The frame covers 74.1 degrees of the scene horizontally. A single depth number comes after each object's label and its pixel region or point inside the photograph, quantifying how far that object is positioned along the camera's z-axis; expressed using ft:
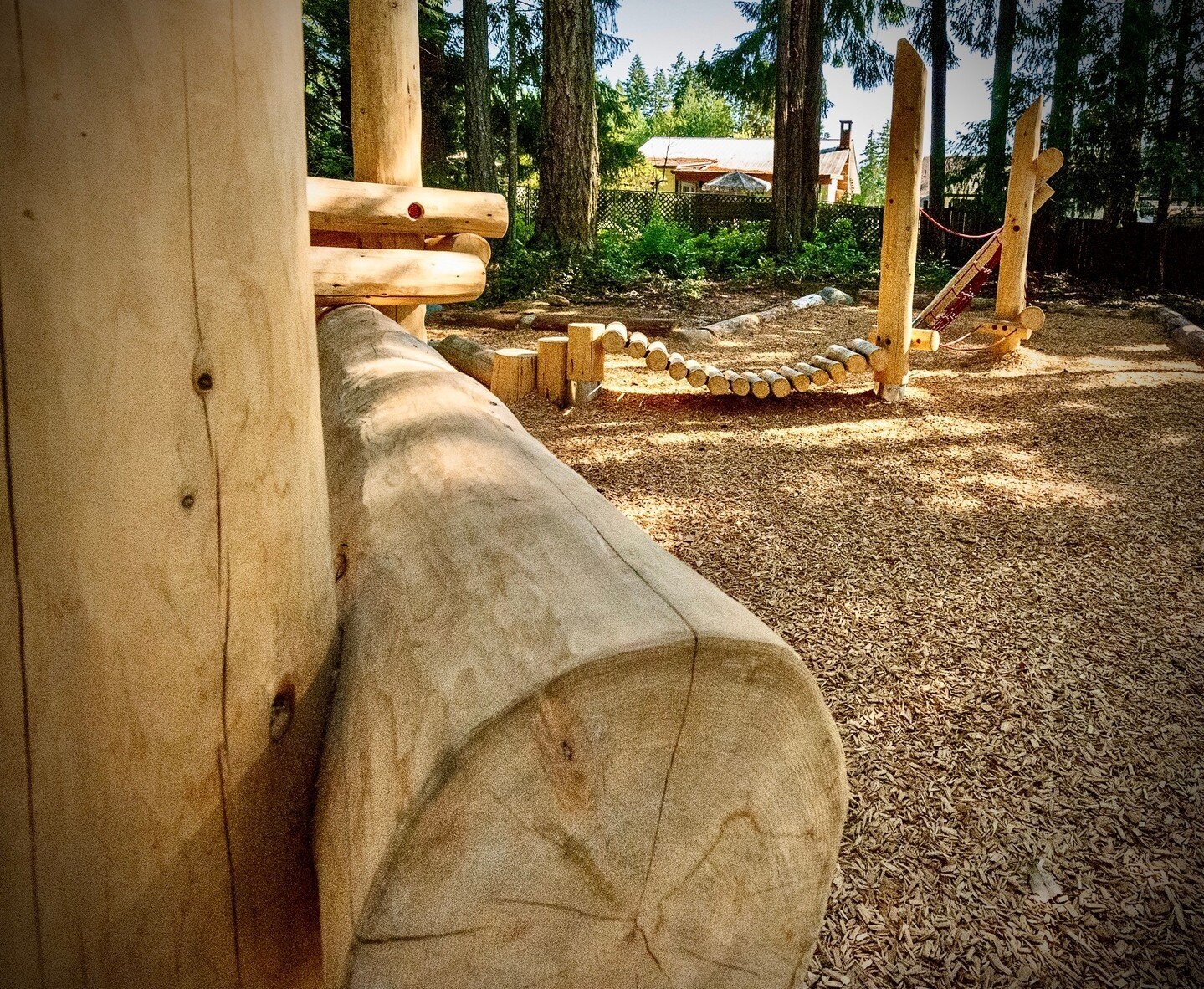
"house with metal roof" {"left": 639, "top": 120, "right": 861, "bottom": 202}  133.39
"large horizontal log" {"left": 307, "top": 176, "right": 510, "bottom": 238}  11.84
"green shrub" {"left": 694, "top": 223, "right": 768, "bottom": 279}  44.11
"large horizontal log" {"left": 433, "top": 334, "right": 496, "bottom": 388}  20.89
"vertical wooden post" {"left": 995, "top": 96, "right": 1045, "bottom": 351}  25.13
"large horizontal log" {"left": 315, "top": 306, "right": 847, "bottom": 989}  2.85
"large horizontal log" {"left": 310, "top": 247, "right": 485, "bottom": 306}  11.71
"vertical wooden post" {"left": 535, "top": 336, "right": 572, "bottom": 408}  19.29
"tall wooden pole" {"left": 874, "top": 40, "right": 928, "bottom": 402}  18.94
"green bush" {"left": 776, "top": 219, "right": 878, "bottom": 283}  43.70
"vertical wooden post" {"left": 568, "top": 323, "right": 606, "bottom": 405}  19.06
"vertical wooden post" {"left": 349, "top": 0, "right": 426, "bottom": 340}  12.76
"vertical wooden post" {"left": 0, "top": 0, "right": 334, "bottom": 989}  2.73
